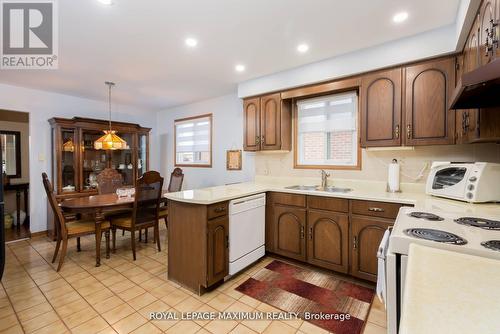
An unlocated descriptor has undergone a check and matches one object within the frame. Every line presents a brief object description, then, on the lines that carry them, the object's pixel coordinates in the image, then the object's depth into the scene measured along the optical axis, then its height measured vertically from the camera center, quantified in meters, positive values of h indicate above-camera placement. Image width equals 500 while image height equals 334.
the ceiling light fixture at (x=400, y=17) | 1.88 +1.20
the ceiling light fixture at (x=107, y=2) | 1.70 +1.18
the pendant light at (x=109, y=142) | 3.29 +0.31
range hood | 0.93 +0.38
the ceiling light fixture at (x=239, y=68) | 2.90 +1.21
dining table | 2.63 -0.49
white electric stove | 0.93 -0.33
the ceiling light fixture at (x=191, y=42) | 2.25 +1.20
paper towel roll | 2.47 -0.14
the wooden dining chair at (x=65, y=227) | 2.55 -0.73
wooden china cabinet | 3.68 +0.14
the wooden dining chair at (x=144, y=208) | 2.82 -0.56
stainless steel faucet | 2.93 -0.18
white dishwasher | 2.34 -0.72
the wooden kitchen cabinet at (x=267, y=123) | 3.15 +0.56
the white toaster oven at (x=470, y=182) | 1.70 -0.14
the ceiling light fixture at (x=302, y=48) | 2.38 +1.20
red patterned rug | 1.82 -1.19
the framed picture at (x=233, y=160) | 3.91 +0.07
